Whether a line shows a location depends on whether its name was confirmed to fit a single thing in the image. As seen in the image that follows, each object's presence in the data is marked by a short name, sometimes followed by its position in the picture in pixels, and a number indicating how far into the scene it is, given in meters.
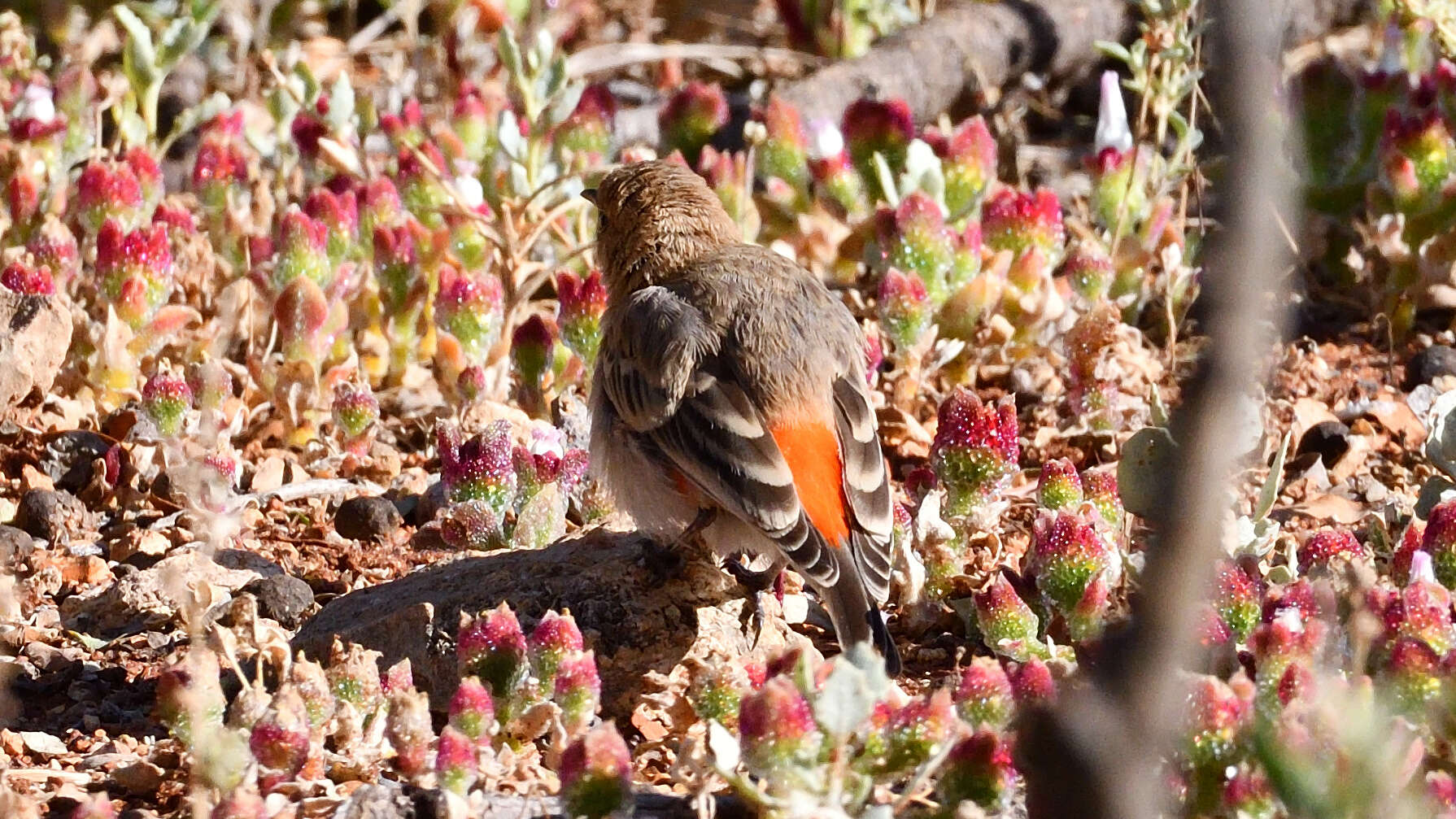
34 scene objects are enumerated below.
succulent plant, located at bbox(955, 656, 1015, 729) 6.92
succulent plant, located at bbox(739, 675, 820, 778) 6.11
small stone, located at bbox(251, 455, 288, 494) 10.62
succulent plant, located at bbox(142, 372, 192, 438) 10.06
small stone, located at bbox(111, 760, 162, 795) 7.69
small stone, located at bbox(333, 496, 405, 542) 10.34
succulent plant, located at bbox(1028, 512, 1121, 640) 8.23
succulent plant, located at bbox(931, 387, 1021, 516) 9.36
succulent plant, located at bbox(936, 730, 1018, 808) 6.38
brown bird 8.22
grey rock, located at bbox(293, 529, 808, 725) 8.43
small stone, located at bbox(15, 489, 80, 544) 10.10
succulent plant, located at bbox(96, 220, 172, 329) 10.92
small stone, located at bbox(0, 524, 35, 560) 9.67
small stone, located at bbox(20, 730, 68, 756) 8.05
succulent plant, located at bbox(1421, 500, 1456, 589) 8.33
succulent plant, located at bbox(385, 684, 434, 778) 6.89
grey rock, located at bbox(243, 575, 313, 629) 9.25
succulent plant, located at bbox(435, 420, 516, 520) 9.61
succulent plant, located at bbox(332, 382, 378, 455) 10.71
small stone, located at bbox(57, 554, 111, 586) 9.76
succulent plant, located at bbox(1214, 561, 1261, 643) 8.04
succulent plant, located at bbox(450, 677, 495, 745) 7.04
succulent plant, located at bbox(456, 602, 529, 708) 7.51
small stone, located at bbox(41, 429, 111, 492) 10.60
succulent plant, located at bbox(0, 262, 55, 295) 10.87
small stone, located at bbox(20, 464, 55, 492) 10.47
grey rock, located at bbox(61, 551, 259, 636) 9.26
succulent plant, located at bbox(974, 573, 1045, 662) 8.41
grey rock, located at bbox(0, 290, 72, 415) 10.53
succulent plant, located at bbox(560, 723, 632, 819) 6.33
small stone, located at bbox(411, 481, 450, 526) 10.45
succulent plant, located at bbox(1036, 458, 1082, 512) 9.14
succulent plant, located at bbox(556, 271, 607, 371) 10.86
